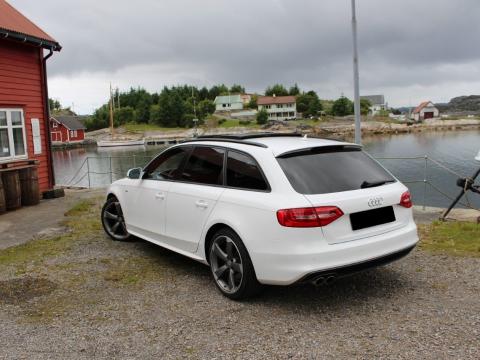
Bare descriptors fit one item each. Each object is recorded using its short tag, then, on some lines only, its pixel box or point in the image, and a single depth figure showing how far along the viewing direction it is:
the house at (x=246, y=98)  169.89
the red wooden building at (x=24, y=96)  12.41
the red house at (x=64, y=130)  100.81
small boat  100.38
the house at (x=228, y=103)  155.25
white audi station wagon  4.12
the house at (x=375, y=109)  168.00
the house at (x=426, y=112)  166.20
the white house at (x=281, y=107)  144.62
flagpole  12.09
